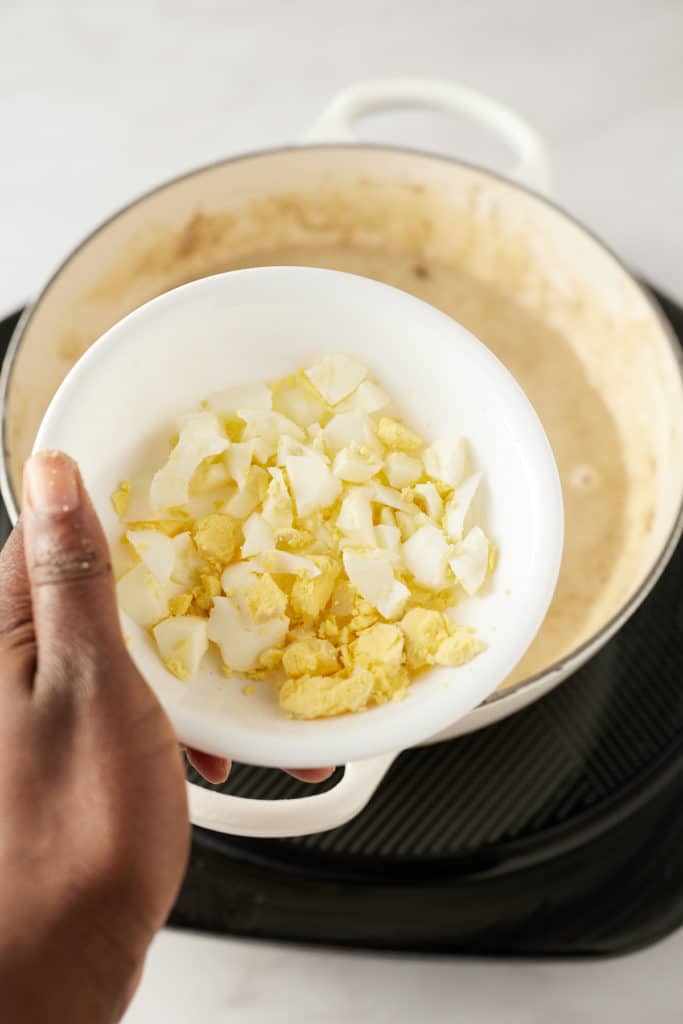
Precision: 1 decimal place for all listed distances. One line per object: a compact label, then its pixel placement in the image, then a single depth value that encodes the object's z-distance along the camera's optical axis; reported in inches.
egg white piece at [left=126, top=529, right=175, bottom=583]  21.9
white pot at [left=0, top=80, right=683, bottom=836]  33.5
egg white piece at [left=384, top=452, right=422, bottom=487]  24.0
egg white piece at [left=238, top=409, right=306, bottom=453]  24.0
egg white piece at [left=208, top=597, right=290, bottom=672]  21.9
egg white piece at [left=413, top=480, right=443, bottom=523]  23.5
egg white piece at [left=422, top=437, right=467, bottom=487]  23.7
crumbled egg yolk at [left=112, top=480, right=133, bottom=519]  22.7
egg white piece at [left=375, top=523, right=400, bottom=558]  22.9
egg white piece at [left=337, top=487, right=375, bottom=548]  22.8
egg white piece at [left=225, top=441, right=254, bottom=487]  23.4
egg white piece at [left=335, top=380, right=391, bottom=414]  24.6
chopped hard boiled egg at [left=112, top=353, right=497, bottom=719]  21.7
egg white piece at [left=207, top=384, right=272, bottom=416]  24.7
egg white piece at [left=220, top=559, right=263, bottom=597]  22.2
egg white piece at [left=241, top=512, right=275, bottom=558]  22.6
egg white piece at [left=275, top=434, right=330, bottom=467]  23.6
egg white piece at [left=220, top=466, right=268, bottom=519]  23.4
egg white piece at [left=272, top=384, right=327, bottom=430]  25.1
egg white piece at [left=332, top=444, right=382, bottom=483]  23.4
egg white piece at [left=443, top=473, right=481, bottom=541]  23.0
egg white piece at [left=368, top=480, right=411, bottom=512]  23.7
